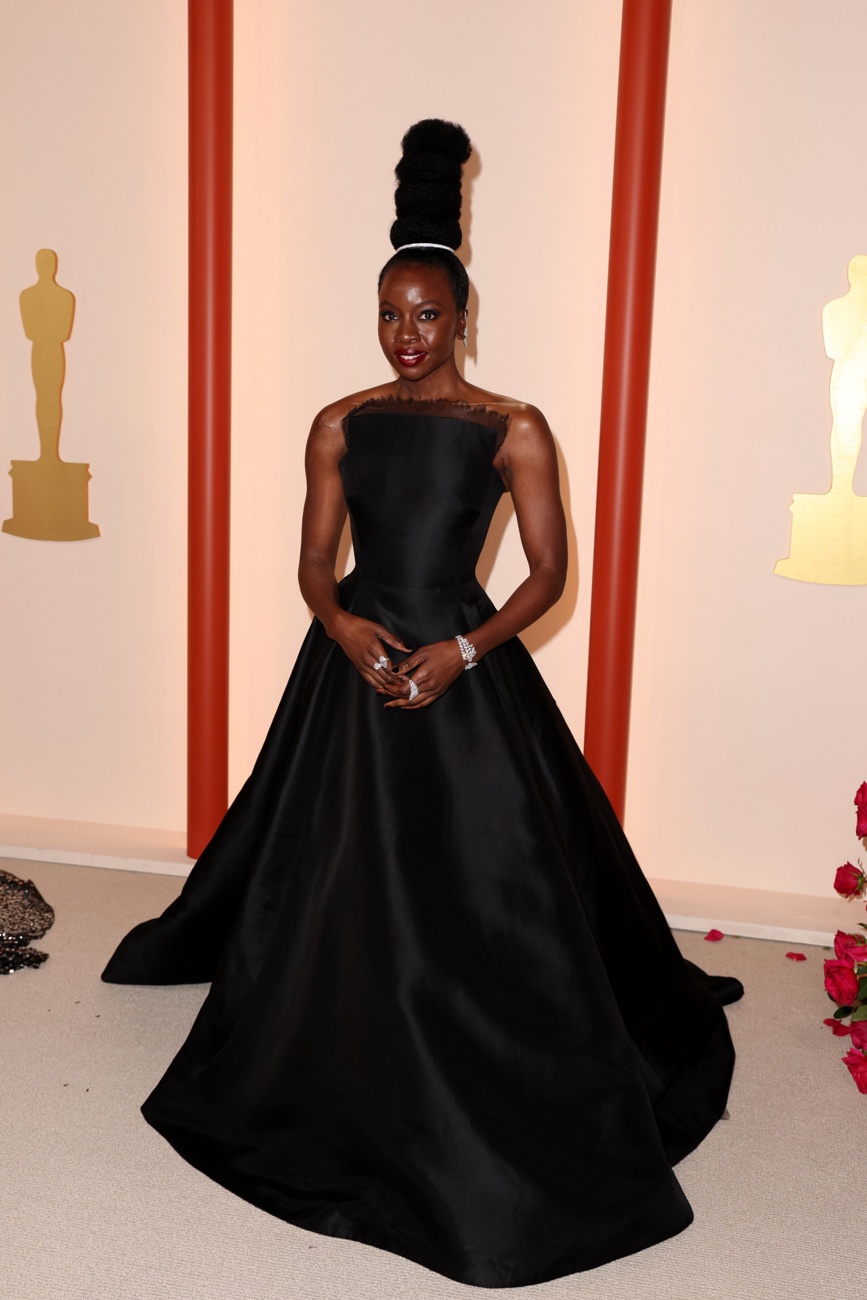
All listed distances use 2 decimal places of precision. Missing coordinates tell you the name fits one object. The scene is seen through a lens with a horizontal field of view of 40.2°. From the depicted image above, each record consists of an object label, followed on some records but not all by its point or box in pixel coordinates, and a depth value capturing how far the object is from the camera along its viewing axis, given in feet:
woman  6.48
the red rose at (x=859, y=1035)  7.89
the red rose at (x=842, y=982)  8.12
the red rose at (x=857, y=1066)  7.63
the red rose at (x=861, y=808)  8.33
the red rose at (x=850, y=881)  8.52
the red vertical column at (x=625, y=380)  9.97
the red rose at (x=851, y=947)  8.05
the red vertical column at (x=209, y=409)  10.50
